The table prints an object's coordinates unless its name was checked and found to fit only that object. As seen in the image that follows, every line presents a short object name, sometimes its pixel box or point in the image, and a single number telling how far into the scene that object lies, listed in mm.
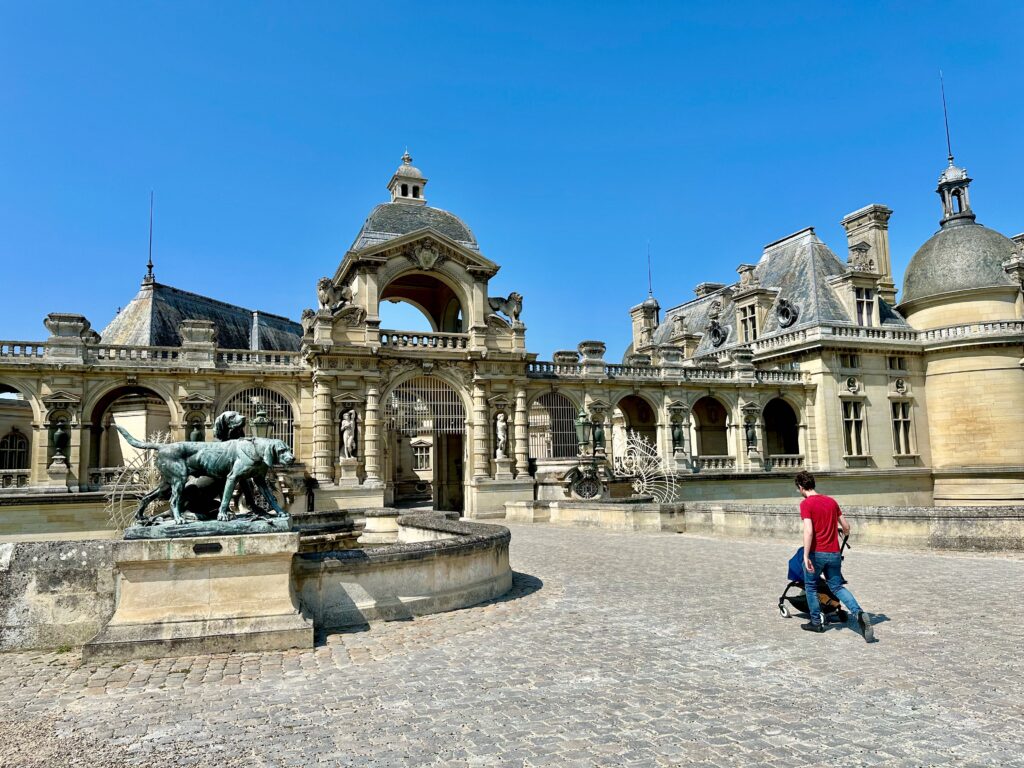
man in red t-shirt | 7688
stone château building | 25938
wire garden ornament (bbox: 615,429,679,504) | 29277
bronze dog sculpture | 7848
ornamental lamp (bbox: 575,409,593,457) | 26609
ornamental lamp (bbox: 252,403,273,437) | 21094
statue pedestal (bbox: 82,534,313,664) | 6984
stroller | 7875
